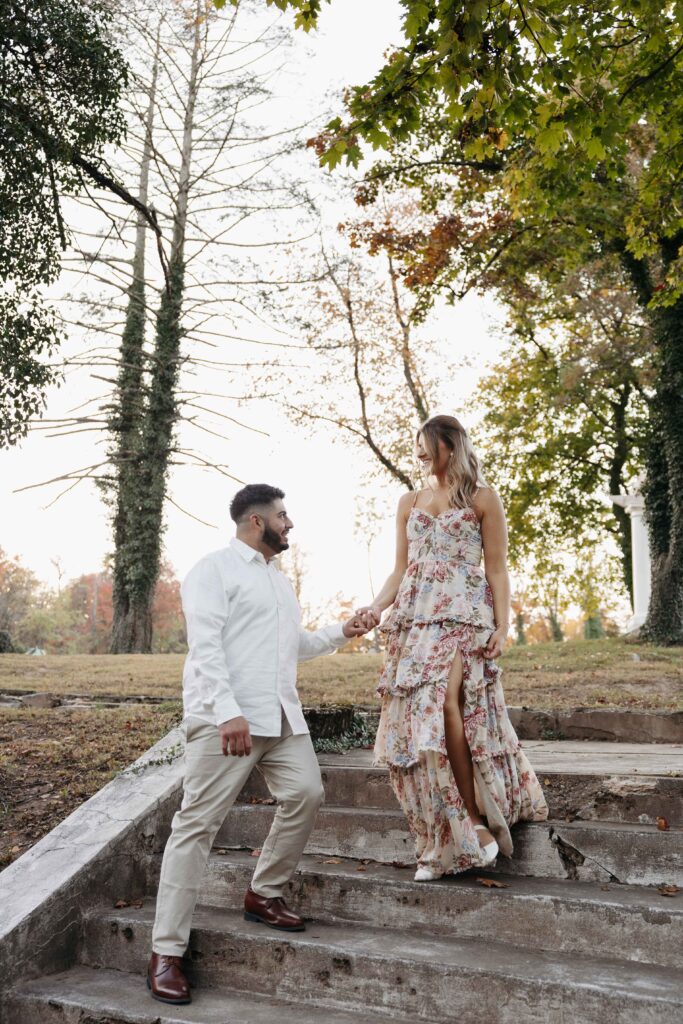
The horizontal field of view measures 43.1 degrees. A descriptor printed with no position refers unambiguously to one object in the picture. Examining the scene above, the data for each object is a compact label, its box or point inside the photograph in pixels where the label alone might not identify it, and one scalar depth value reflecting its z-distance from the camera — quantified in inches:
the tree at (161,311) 755.4
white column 714.2
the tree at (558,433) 986.1
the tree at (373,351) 764.0
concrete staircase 123.5
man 135.0
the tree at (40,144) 336.2
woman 150.9
